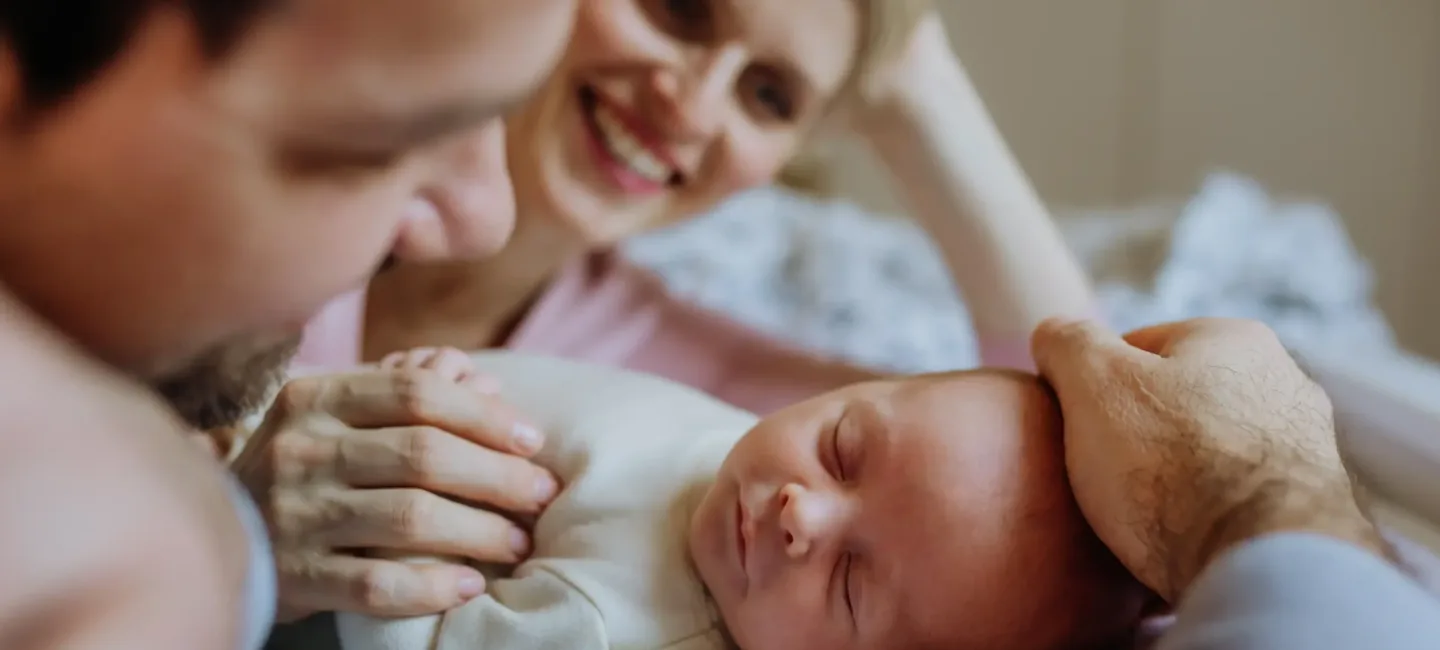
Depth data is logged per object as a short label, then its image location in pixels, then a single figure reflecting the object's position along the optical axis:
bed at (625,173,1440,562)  1.44
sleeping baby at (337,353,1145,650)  0.68
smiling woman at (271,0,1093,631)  1.00
